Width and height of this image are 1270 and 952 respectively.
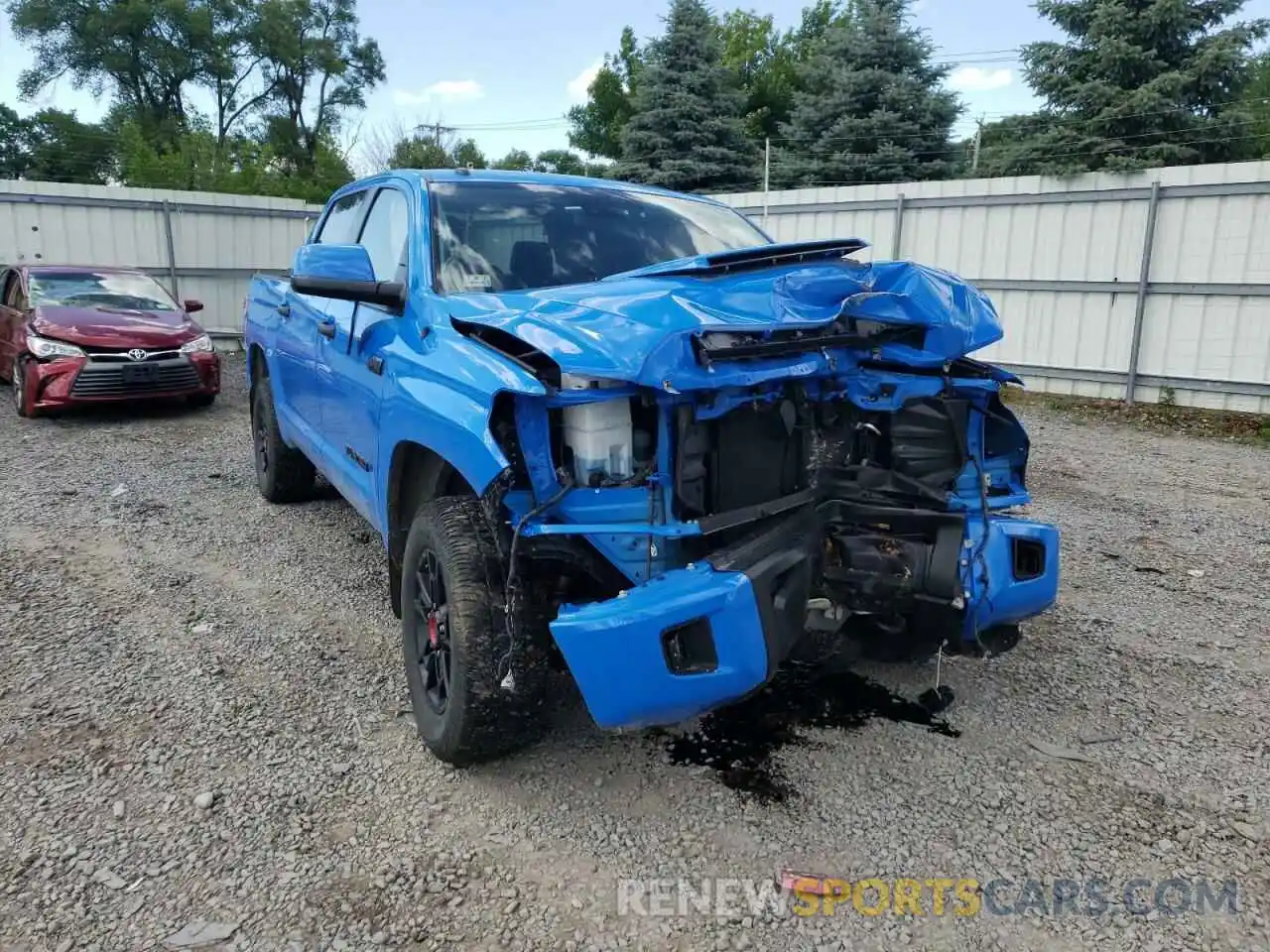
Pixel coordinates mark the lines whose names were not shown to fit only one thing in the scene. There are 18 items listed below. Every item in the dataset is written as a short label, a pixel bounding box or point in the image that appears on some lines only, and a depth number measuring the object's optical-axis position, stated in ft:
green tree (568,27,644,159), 101.35
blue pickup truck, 7.66
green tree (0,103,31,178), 118.42
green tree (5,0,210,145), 105.70
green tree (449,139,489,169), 130.11
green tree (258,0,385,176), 115.14
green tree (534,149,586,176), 110.83
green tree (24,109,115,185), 112.88
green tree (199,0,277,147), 112.27
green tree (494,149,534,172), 134.37
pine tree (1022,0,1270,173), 42.68
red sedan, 27.66
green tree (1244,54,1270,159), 44.98
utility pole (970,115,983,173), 56.65
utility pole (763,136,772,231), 53.15
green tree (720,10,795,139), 93.15
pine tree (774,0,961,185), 54.75
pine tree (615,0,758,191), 61.72
